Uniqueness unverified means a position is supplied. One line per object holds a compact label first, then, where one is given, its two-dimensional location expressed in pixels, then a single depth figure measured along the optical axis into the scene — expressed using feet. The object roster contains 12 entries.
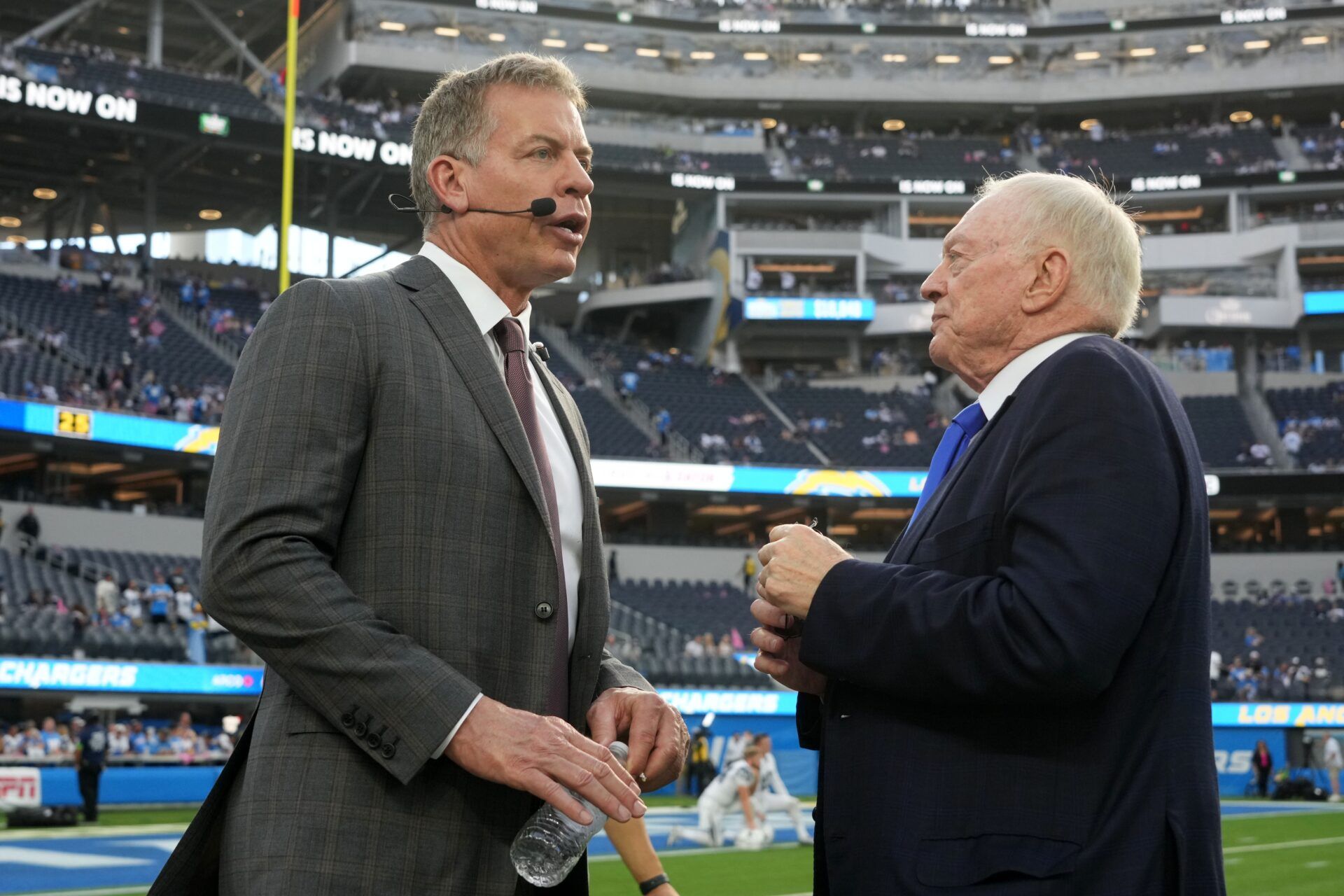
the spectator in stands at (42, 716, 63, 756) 66.64
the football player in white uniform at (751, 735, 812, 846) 51.78
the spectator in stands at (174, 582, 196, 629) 86.02
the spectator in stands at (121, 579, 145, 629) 83.25
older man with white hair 7.64
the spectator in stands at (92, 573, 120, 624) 82.12
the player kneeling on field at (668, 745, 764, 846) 50.24
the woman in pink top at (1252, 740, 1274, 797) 88.38
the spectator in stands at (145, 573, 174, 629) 83.82
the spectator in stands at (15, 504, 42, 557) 95.71
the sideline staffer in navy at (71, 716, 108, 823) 58.75
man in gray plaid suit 7.70
